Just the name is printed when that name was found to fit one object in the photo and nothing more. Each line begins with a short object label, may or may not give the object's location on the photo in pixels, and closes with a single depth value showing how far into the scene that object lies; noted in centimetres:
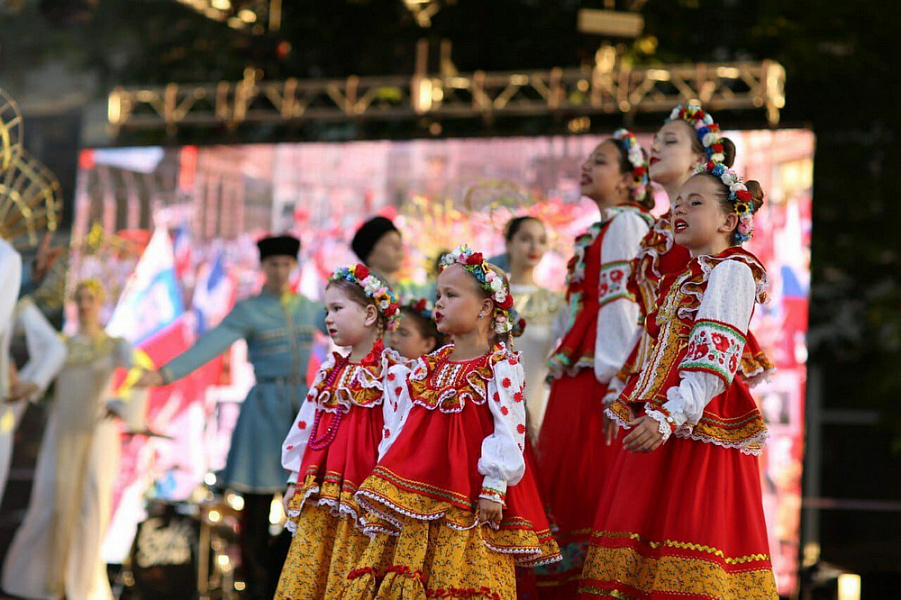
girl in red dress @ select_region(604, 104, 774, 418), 791
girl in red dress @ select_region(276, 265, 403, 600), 785
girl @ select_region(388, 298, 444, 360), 938
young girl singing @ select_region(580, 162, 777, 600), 680
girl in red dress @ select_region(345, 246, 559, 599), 721
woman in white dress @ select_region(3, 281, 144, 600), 1352
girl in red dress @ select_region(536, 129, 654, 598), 834
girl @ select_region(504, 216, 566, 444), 1090
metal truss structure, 1490
